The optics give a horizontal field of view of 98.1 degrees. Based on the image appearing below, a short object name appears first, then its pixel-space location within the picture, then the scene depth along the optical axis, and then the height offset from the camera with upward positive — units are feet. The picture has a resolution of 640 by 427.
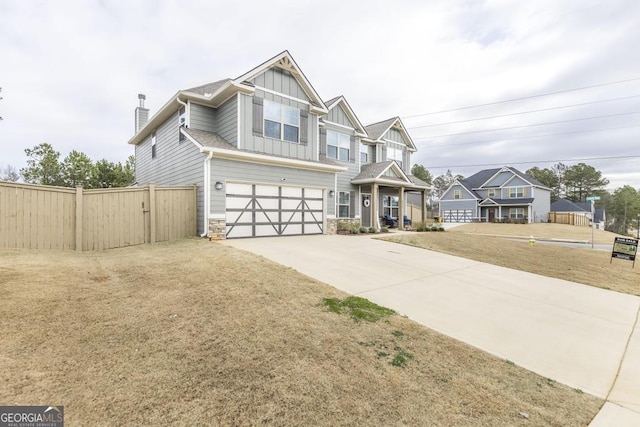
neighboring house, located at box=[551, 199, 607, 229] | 139.64 +1.93
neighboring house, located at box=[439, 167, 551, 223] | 117.70 +6.22
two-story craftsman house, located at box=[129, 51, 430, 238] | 34.47 +8.19
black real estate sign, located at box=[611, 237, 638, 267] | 32.24 -4.18
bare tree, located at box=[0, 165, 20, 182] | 99.91 +13.06
